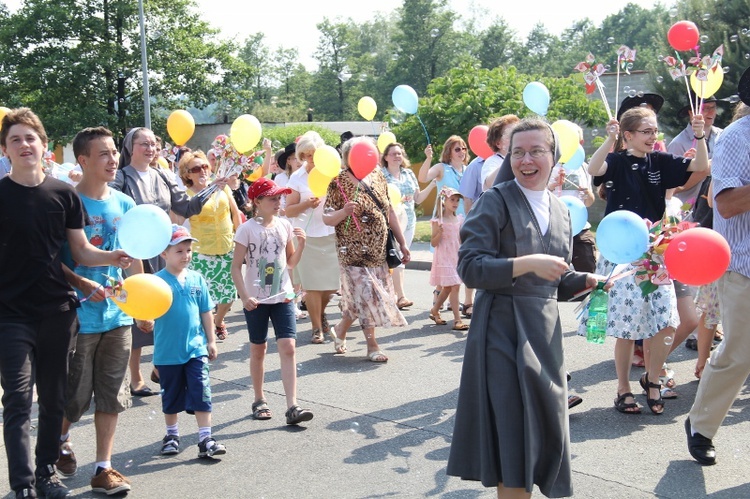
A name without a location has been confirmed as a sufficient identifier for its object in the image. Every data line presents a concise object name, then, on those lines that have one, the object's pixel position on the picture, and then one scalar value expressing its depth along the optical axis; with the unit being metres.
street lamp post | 26.19
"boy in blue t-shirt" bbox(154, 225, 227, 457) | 5.42
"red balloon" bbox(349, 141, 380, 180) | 7.46
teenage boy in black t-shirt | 4.41
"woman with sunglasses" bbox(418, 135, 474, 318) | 9.99
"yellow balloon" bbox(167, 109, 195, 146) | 8.94
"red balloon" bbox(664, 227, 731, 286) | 4.22
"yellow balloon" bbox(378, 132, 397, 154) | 10.72
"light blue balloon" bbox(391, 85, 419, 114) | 10.80
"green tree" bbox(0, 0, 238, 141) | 38.19
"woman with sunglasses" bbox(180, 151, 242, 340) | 8.23
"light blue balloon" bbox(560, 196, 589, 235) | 5.77
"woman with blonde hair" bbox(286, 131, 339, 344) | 8.86
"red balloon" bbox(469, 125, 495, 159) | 8.92
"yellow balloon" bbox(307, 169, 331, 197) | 8.17
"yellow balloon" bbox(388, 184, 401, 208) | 9.99
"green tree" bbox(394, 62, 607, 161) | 21.36
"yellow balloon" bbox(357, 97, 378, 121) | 11.58
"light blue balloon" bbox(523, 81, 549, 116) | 8.14
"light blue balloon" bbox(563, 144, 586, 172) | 7.20
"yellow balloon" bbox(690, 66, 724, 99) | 6.62
